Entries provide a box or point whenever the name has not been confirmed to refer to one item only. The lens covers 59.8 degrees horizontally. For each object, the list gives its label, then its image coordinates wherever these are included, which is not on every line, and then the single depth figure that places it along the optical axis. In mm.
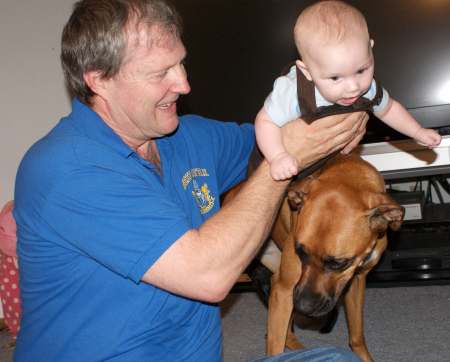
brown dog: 1295
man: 939
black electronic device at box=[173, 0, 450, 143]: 2195
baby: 1123
